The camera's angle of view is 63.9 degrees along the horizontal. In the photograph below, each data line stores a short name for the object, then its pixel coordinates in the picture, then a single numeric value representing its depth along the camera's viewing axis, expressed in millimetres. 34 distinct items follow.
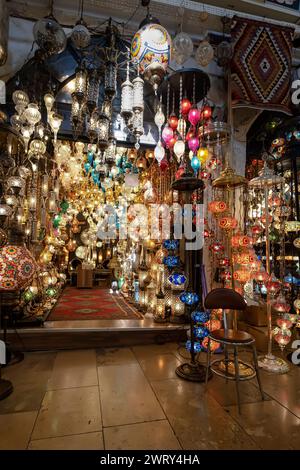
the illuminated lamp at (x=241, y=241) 3160
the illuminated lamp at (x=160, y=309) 4304
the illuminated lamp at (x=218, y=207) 3096
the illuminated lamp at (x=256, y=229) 3770
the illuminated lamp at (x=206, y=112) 3422
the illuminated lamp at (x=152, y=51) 2207
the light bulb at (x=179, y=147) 3284
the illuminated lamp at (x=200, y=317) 2770
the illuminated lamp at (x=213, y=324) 3051
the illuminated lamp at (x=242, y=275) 3182
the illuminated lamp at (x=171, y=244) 3471
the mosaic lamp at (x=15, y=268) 2347
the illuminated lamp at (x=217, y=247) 3467
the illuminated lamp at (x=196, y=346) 2889
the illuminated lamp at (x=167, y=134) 3475
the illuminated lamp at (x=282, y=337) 3227
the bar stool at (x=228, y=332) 2375
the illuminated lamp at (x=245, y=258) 3150
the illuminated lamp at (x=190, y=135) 3477
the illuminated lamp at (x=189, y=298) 2847
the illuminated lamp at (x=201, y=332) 2793
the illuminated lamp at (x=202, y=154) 3371
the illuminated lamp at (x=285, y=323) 3258
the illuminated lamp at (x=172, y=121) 3645
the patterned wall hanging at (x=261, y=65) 3754
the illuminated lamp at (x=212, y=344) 3031
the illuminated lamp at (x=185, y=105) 3391
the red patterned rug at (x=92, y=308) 4988
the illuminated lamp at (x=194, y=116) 3291
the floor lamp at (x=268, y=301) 3053
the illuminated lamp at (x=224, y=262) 3373
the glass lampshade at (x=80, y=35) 2598
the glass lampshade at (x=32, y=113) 2883
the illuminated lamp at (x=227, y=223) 3080
